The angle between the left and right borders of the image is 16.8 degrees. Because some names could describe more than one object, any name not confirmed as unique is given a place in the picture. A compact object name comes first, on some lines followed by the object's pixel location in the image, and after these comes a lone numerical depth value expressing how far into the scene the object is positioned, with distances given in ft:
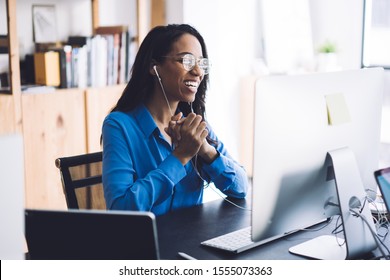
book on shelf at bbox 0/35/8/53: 14.61
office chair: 11.69
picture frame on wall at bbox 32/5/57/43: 15.50
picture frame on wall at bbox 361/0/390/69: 19.23
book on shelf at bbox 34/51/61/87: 14.95
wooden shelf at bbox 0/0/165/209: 14.46
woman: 11.30
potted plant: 19.56
